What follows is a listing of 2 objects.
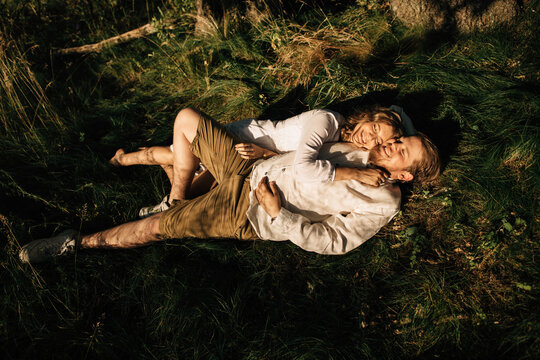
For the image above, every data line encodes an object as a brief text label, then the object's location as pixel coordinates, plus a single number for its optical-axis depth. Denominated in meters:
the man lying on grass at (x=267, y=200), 2.44
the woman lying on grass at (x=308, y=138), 2.41
